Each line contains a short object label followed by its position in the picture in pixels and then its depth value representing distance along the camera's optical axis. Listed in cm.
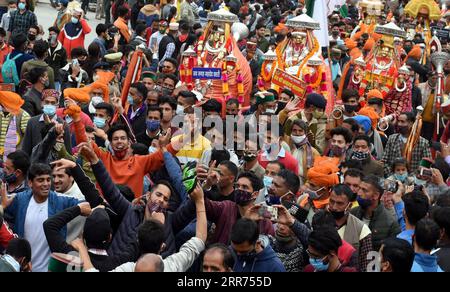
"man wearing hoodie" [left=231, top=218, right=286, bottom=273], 703
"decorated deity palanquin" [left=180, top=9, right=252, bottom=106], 1412
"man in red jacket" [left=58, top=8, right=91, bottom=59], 1694
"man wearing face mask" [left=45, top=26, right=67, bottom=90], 1509
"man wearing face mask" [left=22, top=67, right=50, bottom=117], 1141
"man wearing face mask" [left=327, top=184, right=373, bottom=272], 796
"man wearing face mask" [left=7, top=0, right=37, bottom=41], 1780
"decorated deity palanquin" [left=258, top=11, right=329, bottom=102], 1458
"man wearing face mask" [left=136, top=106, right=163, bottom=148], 1089
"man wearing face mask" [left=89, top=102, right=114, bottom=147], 1070
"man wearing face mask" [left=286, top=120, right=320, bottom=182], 1074
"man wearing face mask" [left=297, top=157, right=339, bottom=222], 886
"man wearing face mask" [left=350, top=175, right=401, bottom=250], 851
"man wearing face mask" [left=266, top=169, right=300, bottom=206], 859
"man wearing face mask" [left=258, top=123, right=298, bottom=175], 1011
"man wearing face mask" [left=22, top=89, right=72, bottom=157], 994
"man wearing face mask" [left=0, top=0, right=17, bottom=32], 1802
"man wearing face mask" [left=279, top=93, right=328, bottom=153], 1173
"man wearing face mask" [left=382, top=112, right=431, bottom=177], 1152
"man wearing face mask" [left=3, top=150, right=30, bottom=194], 870
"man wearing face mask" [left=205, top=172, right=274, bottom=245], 788
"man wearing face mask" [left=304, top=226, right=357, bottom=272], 711
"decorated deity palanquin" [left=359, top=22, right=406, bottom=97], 1534
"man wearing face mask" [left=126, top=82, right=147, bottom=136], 1165
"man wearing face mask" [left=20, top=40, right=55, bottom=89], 1286
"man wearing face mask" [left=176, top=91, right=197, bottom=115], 1176
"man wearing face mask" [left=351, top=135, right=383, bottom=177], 1052
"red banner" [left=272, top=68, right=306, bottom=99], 1350
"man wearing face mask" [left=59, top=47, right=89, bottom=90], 1377
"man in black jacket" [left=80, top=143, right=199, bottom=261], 761
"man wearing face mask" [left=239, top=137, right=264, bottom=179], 962
